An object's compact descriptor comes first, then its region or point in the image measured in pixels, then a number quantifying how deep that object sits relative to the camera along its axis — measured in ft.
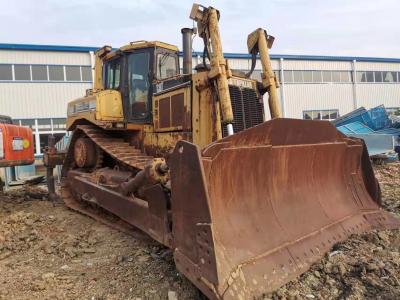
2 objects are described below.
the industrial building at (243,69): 66.33
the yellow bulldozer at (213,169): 11.10
